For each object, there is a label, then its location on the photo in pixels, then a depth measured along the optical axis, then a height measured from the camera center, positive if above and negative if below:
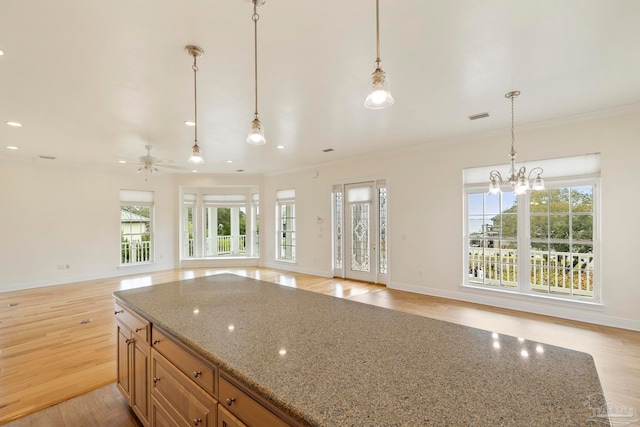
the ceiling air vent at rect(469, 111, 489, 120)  3.91 +1.31
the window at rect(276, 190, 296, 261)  8.20 -0.31
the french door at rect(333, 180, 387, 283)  6.35 -0.40
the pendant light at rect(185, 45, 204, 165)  2.31 +1.29
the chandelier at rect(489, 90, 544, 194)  3.13 +0.34
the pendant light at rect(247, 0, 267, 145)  1.92 +0.55
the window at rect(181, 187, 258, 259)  8.92 -0.24
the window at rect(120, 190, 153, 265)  7.73 -0.33
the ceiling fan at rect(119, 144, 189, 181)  5.05 +0.91
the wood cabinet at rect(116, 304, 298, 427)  1.12 -0.85
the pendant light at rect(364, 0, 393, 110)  1.45 +0.61
